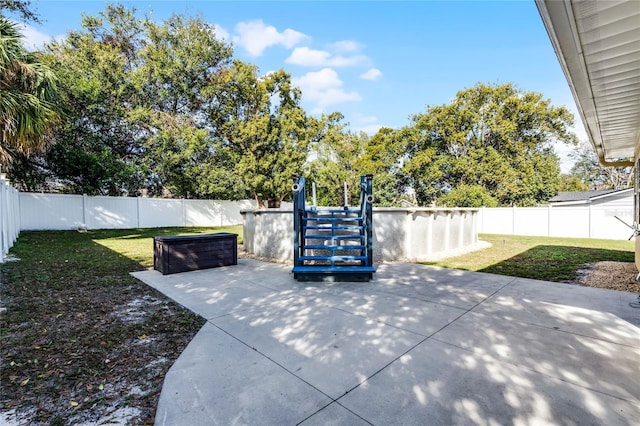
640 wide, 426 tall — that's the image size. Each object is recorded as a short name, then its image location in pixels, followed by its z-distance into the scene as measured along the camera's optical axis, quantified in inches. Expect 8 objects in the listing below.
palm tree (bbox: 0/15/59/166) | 243.3
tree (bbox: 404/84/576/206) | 742.5
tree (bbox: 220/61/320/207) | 681.6
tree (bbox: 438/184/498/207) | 621.0
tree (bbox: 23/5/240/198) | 517.7
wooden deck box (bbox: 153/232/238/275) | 214.5
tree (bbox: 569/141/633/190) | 1131.3
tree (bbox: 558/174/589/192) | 1158.3
